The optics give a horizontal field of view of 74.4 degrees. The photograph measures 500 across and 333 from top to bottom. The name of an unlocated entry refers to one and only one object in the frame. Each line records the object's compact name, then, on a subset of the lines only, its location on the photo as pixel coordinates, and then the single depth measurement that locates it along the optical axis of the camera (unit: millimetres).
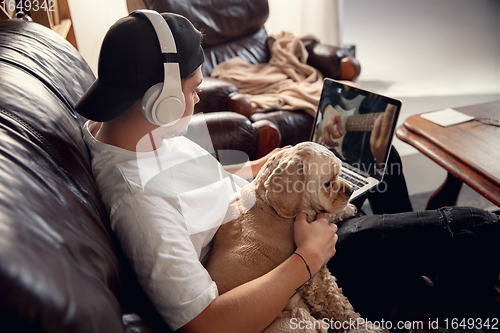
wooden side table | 1231
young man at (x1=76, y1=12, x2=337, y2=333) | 708
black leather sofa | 386
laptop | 1283
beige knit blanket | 2262
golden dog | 891
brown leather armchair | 2047
